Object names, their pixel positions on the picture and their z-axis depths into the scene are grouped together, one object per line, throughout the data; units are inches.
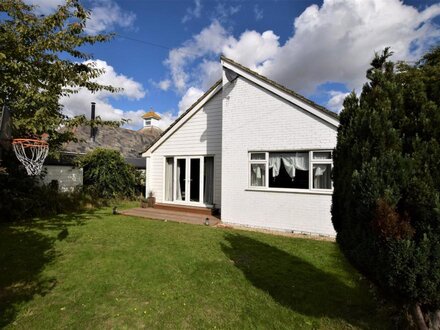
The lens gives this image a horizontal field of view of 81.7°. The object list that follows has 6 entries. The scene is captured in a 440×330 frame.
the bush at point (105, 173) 577.6
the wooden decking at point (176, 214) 408.8
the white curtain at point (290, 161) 352.5
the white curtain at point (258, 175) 379.8
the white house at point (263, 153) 341.1
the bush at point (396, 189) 98.4
